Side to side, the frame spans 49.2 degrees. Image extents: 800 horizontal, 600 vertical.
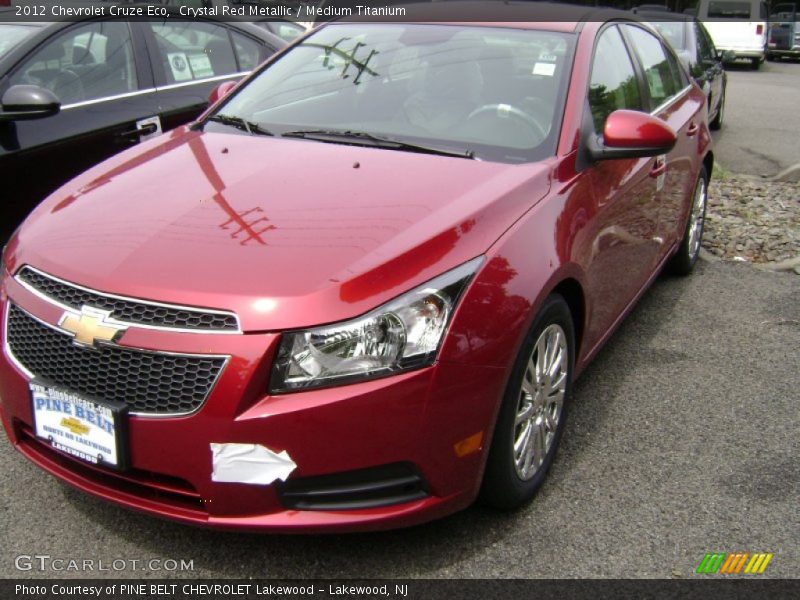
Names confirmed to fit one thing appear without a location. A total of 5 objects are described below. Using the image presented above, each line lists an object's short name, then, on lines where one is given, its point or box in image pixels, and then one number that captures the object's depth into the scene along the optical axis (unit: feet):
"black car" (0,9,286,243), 13.79
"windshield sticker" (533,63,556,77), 11.41
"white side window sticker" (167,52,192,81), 17.44
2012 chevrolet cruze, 7.47
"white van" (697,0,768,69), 74.18
